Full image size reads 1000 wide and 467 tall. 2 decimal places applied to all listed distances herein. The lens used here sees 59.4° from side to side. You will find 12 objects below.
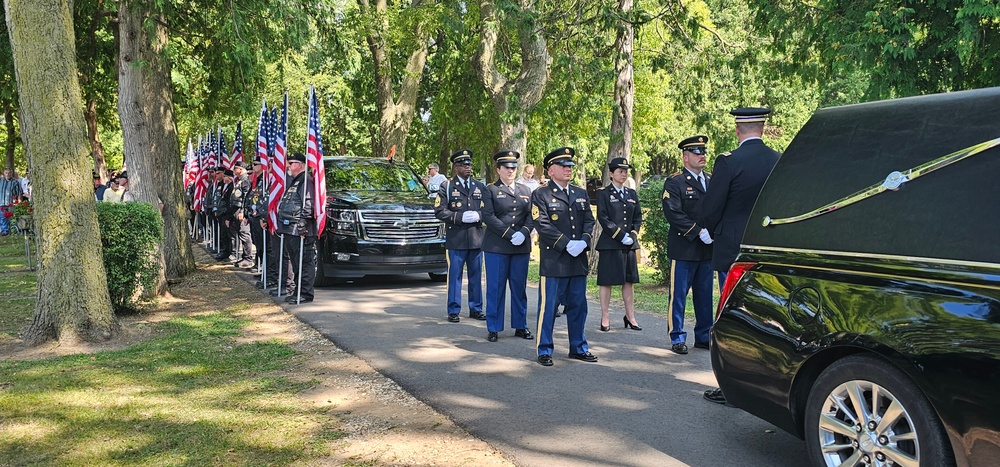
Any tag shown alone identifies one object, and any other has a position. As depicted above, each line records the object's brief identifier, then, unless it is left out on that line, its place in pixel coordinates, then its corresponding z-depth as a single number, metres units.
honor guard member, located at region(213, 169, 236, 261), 18.56
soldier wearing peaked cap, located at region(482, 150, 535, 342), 9.06
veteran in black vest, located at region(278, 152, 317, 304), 12.08
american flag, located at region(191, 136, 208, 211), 22.28
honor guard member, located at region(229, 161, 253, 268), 17.50
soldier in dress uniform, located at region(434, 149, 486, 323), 10.62
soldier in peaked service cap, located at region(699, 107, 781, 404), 6.63
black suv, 13.36
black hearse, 3.56
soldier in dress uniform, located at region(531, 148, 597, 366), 7.71
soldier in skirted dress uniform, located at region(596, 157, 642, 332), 9.21
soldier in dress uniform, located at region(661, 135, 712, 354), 8.23
